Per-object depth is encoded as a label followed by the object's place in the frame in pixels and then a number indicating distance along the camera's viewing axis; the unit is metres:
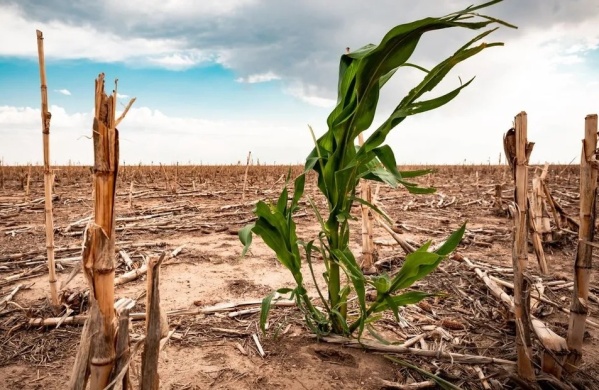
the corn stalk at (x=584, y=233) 1.83
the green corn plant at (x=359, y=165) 1.74
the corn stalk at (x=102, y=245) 1.12
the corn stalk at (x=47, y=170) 2.55
